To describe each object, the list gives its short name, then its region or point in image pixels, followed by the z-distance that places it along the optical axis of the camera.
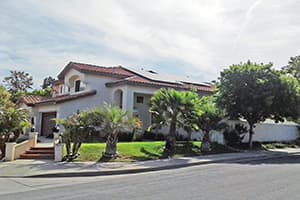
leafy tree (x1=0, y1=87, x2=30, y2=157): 19.50
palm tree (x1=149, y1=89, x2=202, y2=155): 21.27
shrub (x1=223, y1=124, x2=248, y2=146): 27.78
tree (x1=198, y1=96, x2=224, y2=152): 23.56
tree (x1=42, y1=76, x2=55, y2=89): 72.09
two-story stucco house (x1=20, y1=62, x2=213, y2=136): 29.88
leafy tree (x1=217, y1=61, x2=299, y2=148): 25.28
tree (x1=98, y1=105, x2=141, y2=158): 18.80
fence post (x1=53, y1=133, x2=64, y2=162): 18.23
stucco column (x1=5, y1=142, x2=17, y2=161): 18.75
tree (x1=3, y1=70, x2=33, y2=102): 55.66
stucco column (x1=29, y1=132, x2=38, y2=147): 21.28
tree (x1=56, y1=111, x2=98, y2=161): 18.02
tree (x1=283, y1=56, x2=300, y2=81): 45.50
